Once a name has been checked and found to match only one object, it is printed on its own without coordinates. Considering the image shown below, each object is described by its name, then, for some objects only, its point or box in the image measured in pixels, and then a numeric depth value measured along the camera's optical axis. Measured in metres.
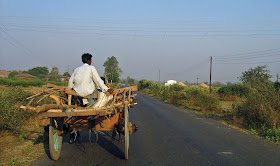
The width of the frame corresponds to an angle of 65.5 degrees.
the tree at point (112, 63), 104.57
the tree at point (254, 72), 41.33
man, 4.63
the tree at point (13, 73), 67.79
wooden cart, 3.92
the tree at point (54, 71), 76.91
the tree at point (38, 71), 83.81
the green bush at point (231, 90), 31.09
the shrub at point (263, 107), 7.79
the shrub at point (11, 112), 5.93
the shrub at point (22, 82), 37.94
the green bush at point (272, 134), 6.64
